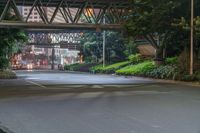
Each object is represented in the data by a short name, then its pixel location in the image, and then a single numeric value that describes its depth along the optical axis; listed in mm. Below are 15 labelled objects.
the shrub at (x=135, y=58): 40154
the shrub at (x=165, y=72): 25882
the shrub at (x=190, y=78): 22945
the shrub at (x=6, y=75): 30753
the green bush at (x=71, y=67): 57732
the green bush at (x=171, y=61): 29699
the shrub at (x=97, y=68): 45151
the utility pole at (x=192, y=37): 23518
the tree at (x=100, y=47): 50117
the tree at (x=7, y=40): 32112
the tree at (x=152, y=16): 26131
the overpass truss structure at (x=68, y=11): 27909
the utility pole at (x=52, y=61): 77234
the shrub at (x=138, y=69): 31306
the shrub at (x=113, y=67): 41319
